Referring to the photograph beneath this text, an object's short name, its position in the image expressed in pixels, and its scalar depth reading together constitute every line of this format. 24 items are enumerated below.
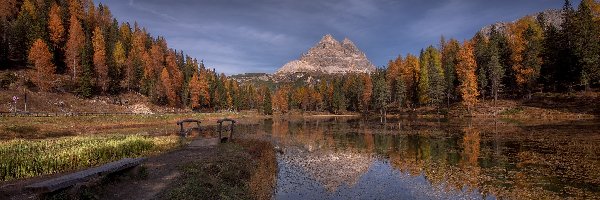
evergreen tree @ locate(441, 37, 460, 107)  99.31
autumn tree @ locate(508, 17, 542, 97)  84.94
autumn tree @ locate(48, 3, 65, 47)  101.75
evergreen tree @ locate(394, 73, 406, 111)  113.07
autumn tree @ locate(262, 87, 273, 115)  159.38
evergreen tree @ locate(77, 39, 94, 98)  90.50
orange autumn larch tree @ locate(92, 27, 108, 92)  99.75
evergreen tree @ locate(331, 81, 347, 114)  150.38
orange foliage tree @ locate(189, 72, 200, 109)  126.02
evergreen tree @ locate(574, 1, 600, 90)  73.19
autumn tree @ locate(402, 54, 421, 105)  115.31
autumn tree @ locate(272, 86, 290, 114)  183.46
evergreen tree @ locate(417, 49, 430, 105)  105.17
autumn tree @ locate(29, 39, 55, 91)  81.06
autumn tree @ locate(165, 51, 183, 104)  124.16
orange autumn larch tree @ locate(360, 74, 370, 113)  139.36
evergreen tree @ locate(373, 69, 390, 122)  115.69
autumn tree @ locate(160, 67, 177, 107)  114.25
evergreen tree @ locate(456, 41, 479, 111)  87.75
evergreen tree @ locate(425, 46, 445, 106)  96.00
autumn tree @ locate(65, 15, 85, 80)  97.12
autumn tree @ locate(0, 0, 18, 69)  92.91
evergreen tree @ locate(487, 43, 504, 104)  85.62
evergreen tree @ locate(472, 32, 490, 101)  89.81
